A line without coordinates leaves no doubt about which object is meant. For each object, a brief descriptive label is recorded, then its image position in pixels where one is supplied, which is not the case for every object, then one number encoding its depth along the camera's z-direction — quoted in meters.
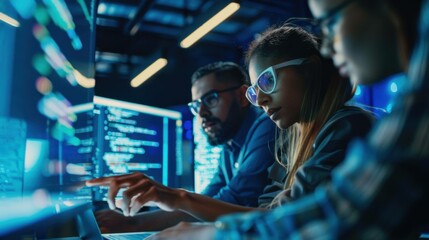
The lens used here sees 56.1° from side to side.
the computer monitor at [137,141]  1.76
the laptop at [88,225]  0.85
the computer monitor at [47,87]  0.63
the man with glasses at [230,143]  1.27
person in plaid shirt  0.28
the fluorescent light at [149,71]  3.04
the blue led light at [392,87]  2.61
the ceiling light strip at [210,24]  2.12
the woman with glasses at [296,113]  0.84
